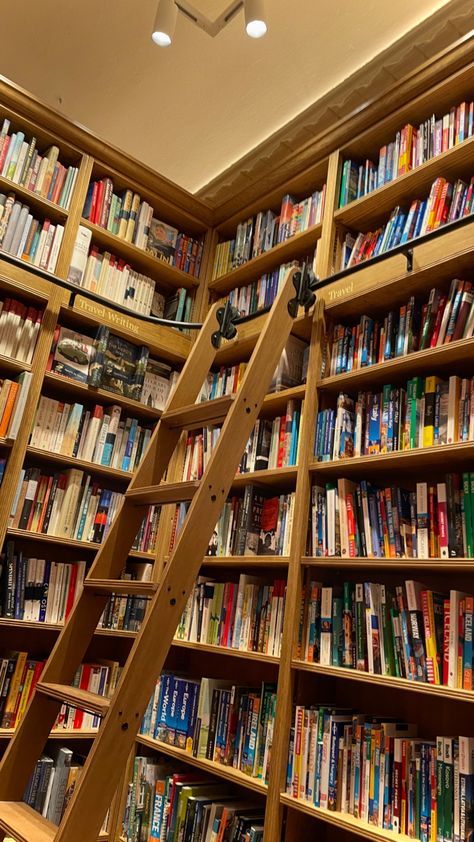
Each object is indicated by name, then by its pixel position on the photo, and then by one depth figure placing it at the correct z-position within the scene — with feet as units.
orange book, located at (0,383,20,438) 7.79
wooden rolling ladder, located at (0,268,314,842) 4.49
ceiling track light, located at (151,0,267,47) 6.88
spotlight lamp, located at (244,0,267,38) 6.86
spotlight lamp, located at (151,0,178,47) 6.96
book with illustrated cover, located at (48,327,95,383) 8.52
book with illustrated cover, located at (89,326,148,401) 8.79
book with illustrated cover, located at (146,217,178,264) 10.07
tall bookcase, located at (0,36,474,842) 6.21
